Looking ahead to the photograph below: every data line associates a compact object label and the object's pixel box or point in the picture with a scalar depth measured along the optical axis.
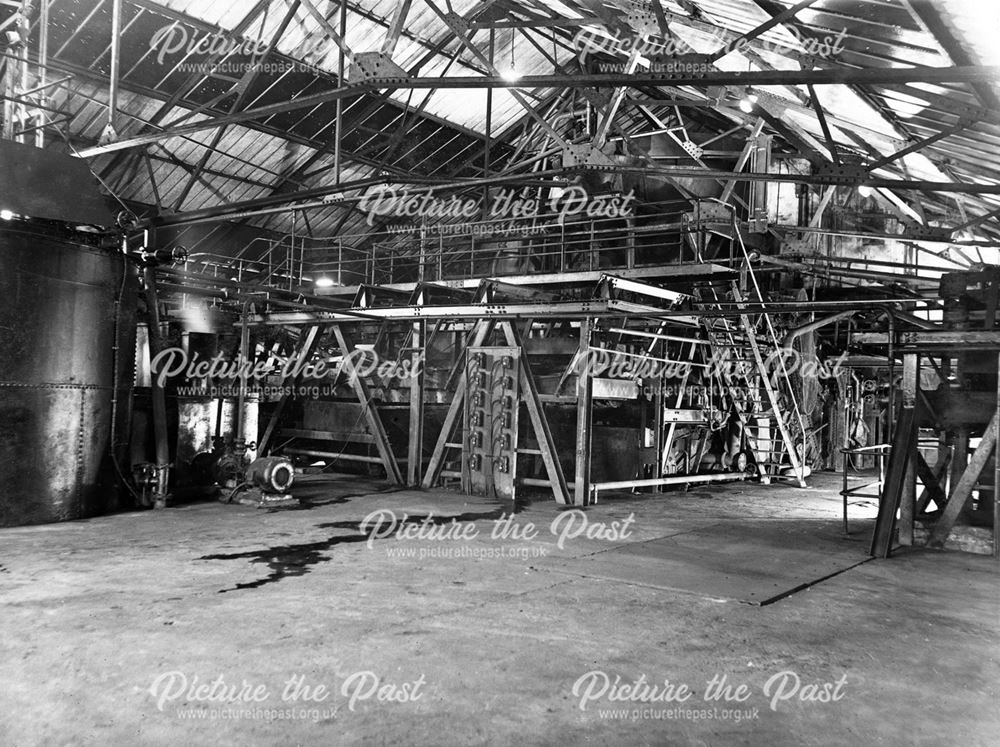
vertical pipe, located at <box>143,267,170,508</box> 10.29
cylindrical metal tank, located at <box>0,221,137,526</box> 8.62
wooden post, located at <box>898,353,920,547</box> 8.77
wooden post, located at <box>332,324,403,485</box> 13.30
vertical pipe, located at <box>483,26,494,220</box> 10.67
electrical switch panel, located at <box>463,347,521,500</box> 11.80
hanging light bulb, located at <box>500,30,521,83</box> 20.40
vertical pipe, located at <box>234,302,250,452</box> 12.02
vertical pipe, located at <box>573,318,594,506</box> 11.48
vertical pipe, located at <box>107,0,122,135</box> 9.61
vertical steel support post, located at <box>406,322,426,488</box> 13.04
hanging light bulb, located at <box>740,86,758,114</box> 10.20
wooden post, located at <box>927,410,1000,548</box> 8.37
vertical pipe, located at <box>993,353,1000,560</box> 8.34
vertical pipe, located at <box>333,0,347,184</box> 8.79
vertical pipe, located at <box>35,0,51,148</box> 10.74
